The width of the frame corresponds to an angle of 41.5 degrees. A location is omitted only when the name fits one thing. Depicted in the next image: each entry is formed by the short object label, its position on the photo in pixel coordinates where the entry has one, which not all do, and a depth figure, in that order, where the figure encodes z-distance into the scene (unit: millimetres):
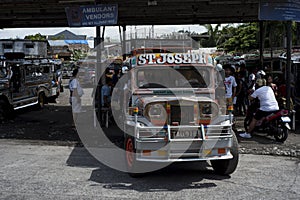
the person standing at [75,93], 13523
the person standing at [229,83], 13153
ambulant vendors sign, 11814
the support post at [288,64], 11758
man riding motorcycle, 10641
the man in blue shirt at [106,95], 13266
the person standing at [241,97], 15493
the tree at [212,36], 46844
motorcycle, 10472
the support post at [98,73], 12007
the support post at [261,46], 19353
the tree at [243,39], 45844
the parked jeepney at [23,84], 15141
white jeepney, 7023
